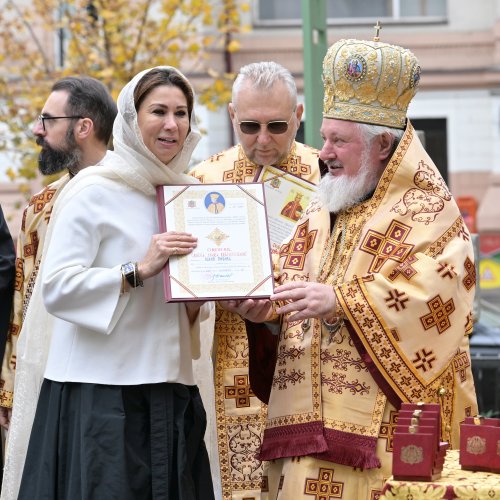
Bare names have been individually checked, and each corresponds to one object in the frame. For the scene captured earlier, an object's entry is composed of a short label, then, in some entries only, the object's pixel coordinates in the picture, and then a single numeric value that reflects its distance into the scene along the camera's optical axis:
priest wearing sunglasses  9.38
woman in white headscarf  7.63
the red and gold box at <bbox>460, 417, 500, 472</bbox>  6.67
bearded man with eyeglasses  9.64
